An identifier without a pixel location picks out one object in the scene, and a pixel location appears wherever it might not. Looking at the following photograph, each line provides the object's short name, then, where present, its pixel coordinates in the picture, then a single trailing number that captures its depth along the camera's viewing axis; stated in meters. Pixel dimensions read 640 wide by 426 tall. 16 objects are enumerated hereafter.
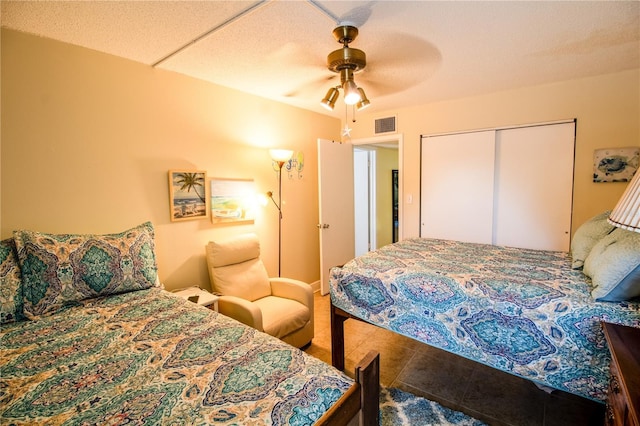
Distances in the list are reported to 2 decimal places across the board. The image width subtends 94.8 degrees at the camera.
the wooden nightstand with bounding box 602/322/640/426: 0.91
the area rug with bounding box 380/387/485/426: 1.77
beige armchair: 2.32
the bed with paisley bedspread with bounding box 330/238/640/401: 1.42
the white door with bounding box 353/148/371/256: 5.47
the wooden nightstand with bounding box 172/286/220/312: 2.26
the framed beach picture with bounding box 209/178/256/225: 2.87
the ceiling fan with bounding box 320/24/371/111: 1.82
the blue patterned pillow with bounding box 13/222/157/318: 1.63
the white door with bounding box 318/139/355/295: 3.69
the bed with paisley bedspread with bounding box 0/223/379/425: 0.96
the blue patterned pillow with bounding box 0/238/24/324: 1.54
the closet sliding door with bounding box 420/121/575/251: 3.01
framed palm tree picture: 2.58
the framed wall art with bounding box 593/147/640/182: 2.64
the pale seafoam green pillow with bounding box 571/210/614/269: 1.96
